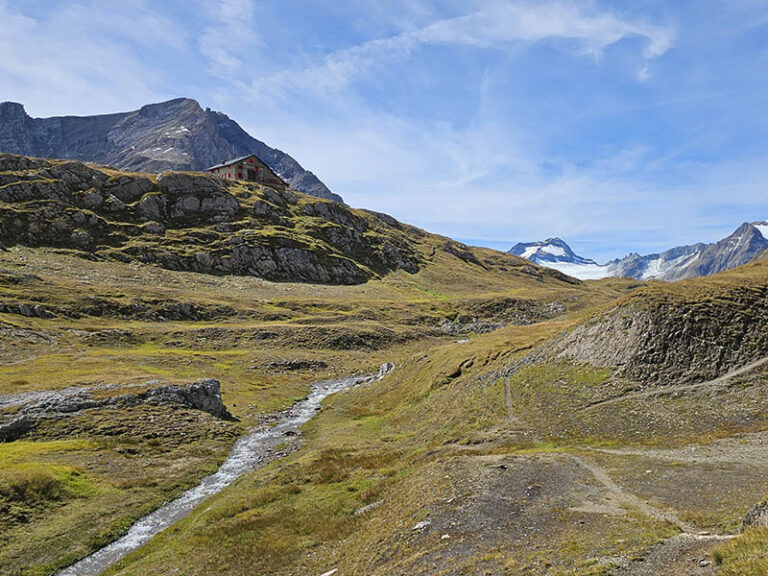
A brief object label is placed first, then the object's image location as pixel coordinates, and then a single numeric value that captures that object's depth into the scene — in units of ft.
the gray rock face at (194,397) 190.97
